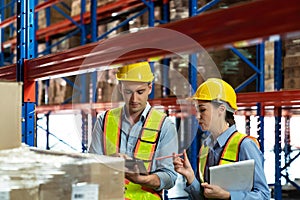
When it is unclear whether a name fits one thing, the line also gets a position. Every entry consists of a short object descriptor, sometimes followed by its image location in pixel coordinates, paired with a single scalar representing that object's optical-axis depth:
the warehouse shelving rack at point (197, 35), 1.14
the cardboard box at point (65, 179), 1.63
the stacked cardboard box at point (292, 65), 5.43
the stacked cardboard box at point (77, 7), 9.45
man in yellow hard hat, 2.72
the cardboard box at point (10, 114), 2.08
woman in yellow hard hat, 2.67
